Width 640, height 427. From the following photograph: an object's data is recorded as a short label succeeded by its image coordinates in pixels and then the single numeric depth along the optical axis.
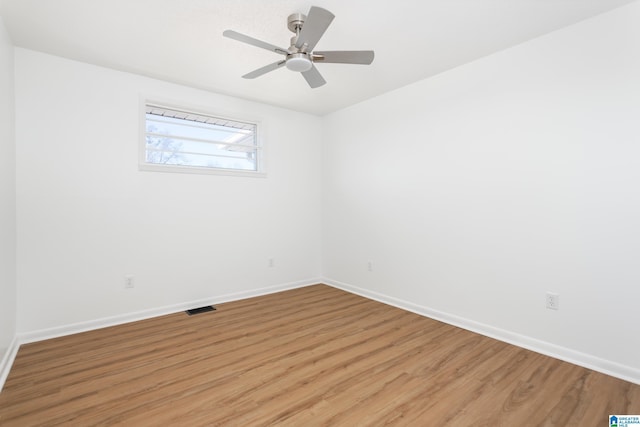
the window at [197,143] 3.31
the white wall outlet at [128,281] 3.08
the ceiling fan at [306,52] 1.82
